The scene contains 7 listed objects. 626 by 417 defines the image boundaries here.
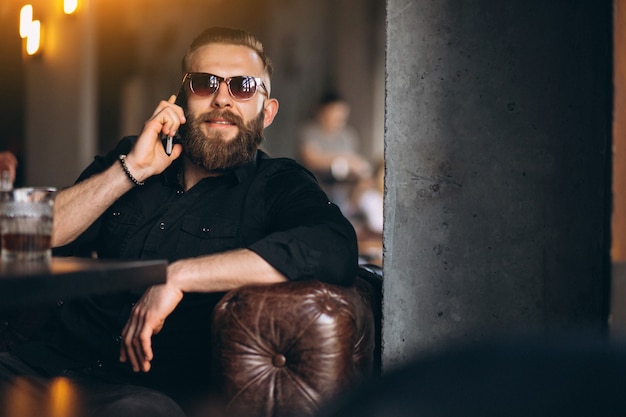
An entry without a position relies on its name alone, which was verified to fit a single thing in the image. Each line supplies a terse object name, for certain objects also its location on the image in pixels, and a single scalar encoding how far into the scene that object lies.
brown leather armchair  1.63
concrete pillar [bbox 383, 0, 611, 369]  1.79
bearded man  1.81
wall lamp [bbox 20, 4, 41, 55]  5.94
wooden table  1.12
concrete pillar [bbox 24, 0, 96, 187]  6.55
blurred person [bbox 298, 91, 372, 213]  7.29
